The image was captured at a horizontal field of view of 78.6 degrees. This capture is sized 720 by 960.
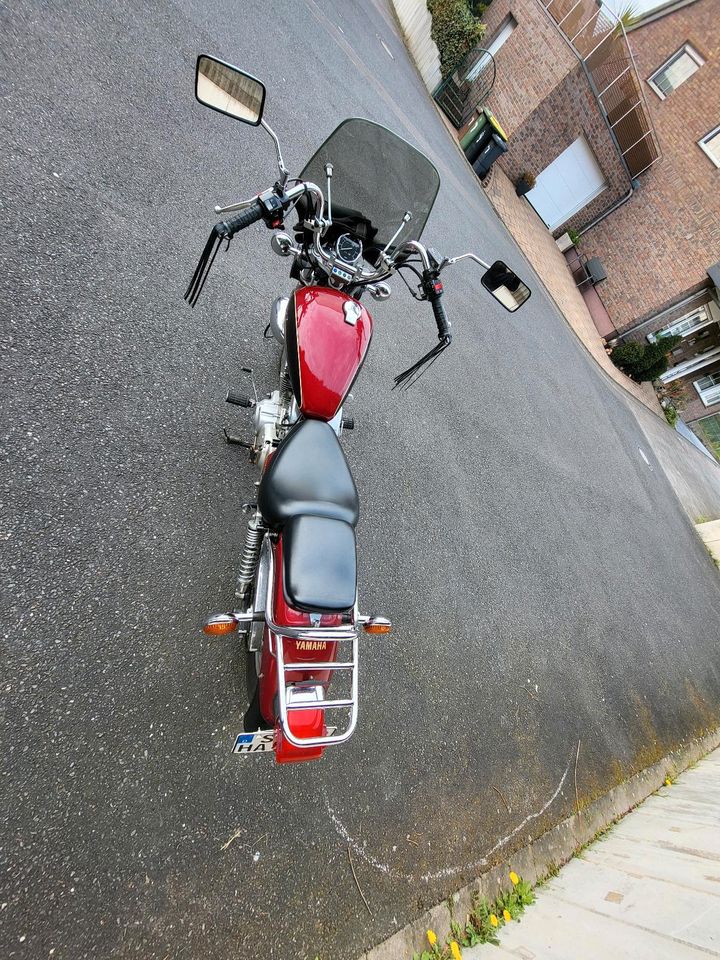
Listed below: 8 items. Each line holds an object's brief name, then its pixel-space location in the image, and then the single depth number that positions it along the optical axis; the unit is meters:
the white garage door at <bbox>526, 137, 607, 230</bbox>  10.60
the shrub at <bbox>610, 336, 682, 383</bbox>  10.58
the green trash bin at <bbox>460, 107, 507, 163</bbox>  8.21
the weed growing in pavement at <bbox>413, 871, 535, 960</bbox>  2.01
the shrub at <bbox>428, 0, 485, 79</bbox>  8.56
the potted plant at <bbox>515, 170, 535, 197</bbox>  10.43
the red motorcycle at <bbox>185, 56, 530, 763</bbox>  1.55
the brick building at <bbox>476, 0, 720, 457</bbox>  9.35
